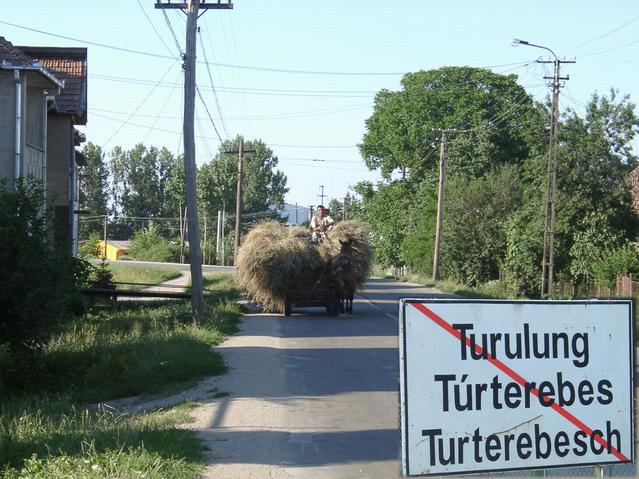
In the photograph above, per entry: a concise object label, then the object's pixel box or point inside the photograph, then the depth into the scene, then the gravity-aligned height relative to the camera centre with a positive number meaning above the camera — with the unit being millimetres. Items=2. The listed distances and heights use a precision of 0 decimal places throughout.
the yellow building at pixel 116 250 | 107062 +1322
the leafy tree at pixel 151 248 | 96938 +1390
